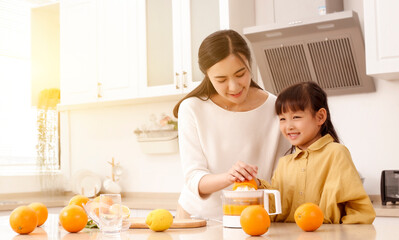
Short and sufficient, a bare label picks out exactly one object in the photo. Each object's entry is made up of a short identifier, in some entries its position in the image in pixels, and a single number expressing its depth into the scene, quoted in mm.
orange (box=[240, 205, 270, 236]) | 1103
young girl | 1385
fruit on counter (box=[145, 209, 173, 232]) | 1207
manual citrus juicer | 1227
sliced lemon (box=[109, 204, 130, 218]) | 1137
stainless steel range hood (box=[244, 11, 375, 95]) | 2924
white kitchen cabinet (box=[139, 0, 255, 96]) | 3289
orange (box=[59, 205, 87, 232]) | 1217
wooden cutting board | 1284
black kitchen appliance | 2686
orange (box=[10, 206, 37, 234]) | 1212
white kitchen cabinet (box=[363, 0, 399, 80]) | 2682
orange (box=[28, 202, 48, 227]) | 1365
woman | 1669
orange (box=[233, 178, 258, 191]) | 1267
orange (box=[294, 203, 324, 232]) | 1169
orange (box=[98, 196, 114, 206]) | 1141
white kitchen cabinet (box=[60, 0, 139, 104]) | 3672
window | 4055
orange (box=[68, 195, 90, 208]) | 1407
